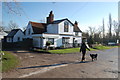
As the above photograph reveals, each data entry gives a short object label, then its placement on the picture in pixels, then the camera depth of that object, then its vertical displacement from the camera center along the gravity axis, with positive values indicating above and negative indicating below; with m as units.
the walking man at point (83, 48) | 7.71 -0.78
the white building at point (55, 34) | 16.81 +1.72
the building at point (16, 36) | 24.92 +1.35
